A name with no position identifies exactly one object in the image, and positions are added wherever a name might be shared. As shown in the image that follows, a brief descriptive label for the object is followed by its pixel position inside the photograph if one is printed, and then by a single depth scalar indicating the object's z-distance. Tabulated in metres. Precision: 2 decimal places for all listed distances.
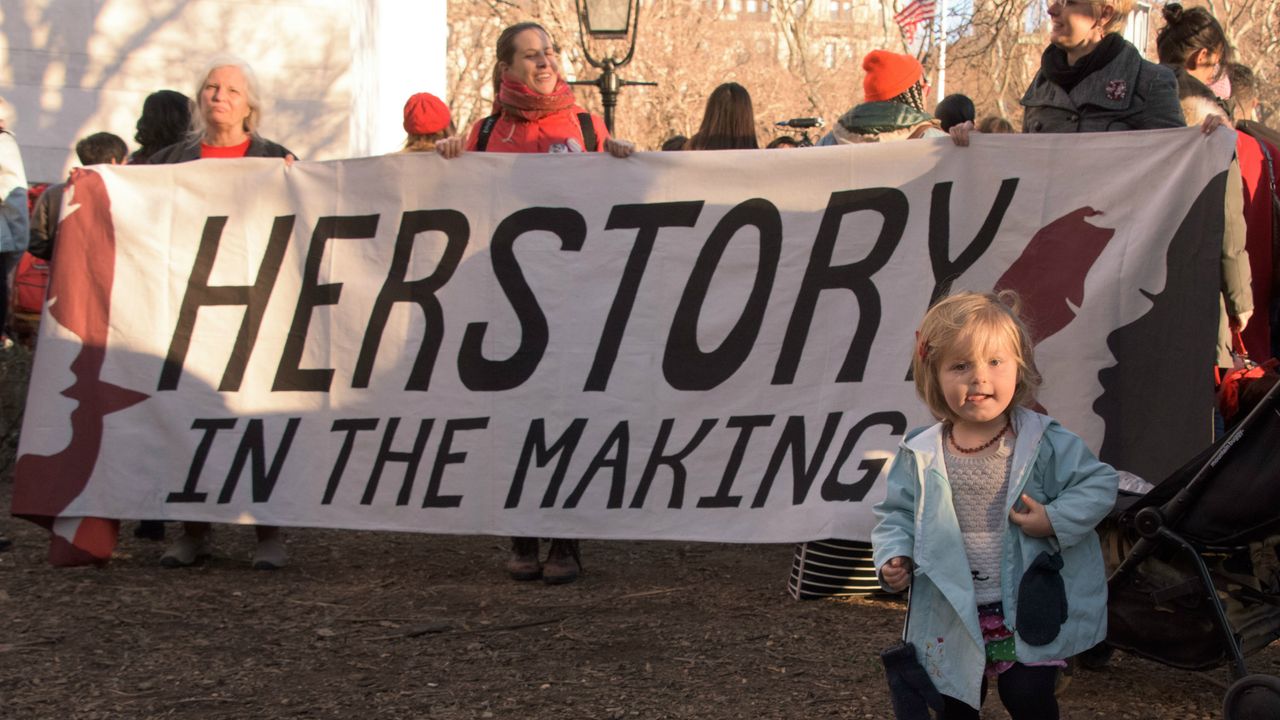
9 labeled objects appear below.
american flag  26.83
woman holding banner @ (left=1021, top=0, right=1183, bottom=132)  4.97
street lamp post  11.44
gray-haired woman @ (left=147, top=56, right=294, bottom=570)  5.61
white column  14.49
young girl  2.89
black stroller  3.49
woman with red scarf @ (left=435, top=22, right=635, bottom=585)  5.38
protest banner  4.88
